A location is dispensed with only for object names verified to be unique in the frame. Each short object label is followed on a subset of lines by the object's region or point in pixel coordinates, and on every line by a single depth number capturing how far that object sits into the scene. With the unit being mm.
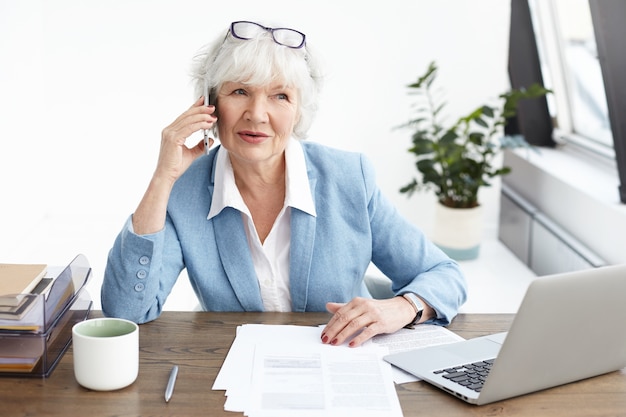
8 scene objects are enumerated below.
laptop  1318
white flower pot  4562
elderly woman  1816
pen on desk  1359
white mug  1372
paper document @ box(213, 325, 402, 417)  1335
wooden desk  1325
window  3531
